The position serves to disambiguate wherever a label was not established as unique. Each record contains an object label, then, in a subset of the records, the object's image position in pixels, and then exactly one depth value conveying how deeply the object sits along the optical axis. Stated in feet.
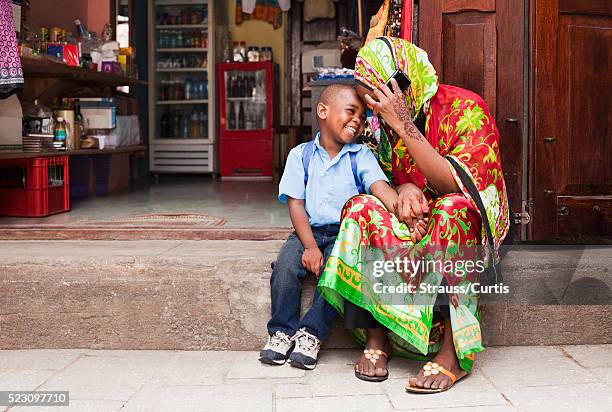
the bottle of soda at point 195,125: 32.76
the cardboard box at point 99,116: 19.72
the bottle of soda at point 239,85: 31.69
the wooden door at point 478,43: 10.70
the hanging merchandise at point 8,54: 12.90
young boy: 8.57
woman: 7.85
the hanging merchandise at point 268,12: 31.96
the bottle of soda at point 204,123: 32.86
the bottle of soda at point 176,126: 32.78
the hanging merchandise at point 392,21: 11.21
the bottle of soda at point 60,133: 17.04
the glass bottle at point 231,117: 32.01
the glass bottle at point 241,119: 32.12
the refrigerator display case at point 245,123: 31.14
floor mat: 12.84
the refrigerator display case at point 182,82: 31.63
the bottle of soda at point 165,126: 32.83
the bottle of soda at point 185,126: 32.78
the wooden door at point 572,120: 10.71
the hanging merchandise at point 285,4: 29.81
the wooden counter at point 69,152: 13.61
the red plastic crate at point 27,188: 14.39
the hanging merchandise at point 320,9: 30.35
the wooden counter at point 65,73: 15.66
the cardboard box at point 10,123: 14.60
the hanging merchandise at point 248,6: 30.32
